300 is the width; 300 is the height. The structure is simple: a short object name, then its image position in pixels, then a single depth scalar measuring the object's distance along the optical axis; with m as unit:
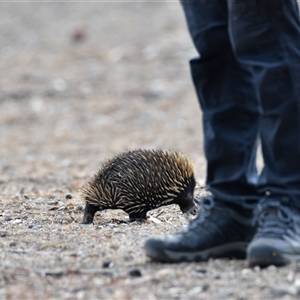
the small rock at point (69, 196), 12.28
